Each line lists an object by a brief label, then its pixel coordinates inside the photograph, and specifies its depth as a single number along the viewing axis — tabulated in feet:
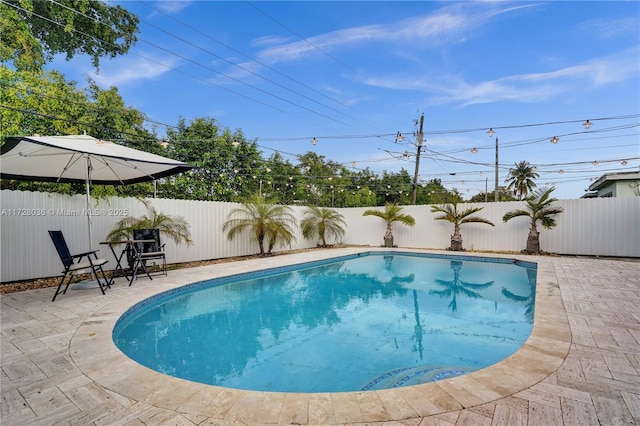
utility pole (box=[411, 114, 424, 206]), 50.65
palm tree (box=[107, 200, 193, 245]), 22.88
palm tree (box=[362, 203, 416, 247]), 41.54
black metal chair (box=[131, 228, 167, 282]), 20.76
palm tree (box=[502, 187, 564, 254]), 32.78
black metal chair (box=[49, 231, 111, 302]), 15.19
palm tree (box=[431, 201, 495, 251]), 37.35
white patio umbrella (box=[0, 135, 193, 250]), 14.59
